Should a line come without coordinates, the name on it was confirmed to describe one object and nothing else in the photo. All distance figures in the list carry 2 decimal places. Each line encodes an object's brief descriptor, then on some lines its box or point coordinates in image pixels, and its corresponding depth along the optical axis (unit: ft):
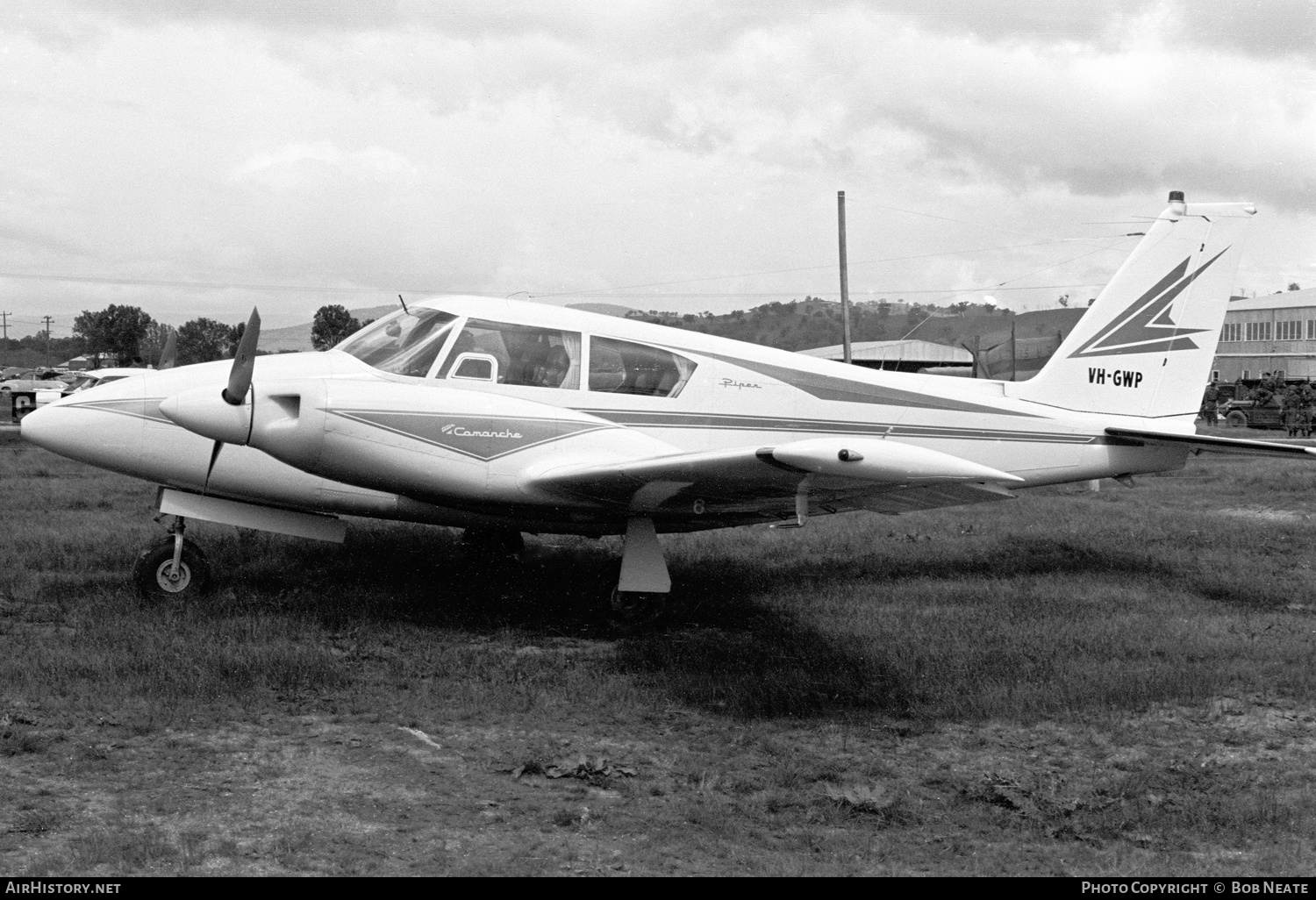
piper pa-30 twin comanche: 26.25
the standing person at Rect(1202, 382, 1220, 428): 140.56
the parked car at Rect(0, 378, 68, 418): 111.63
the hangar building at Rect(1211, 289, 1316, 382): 221.87
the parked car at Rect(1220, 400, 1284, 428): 130.11
